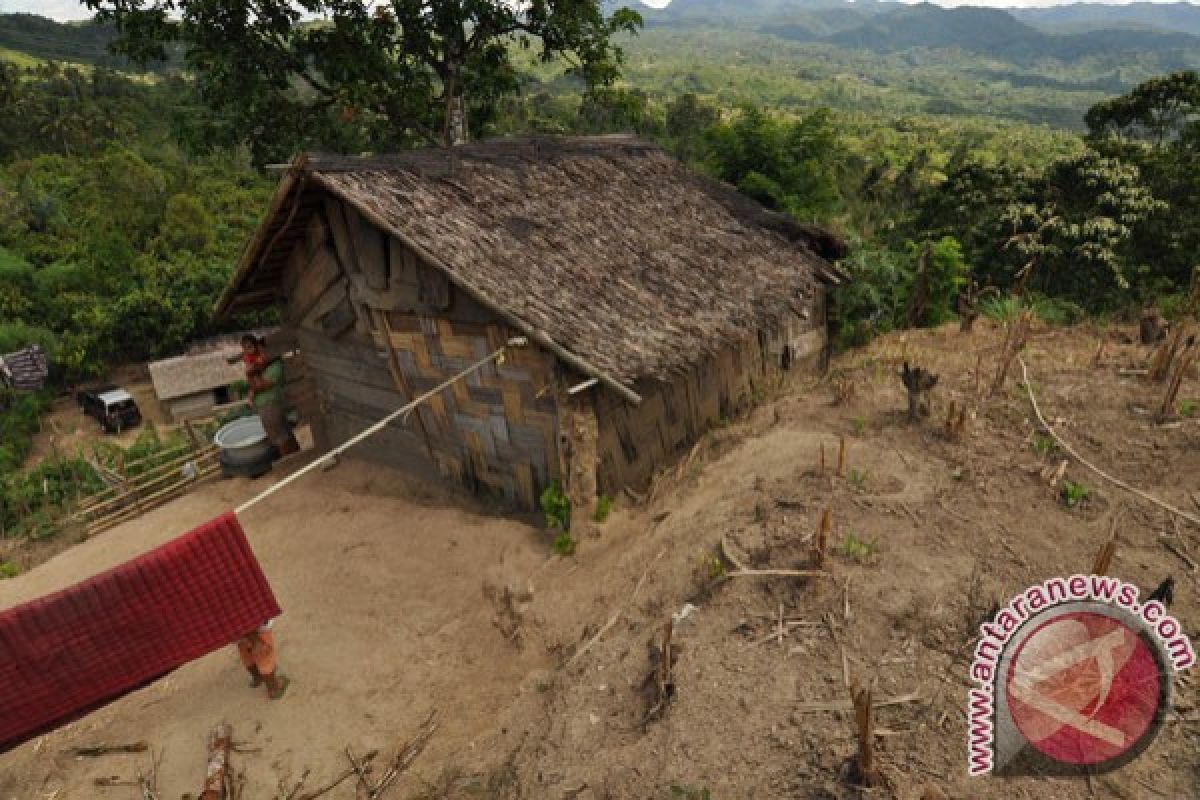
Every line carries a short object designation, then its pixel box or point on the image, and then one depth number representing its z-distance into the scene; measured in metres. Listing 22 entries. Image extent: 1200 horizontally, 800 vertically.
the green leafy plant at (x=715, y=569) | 5.06
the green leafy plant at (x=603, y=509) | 6.84
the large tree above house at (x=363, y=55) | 11.16
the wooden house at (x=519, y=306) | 6.46
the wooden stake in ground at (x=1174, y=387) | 6.14
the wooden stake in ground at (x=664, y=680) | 4.14
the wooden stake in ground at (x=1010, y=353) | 7.02
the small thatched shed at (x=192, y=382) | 22.22
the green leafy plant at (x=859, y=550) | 4.80
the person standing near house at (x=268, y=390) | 8.87
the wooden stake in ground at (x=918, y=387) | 6.65
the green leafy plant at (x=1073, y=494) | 5.32
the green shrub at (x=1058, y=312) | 11.57
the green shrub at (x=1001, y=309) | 10.85
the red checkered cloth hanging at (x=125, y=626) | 3.87
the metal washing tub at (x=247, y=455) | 9.82
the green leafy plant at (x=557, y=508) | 6.66
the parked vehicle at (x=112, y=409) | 21.47
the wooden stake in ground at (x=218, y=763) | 4.39
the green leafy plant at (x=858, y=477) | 5.79
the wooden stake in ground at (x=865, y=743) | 3.06
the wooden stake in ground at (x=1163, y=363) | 6.96
